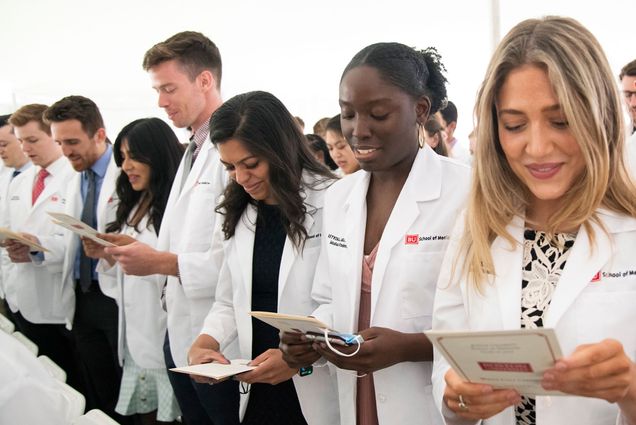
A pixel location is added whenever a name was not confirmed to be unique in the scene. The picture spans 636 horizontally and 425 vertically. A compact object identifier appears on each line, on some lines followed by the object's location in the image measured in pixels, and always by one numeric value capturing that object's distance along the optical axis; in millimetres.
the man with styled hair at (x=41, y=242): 3920
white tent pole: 4660
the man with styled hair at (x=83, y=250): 3357
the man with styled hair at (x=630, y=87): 3250
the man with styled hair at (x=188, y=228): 2355
